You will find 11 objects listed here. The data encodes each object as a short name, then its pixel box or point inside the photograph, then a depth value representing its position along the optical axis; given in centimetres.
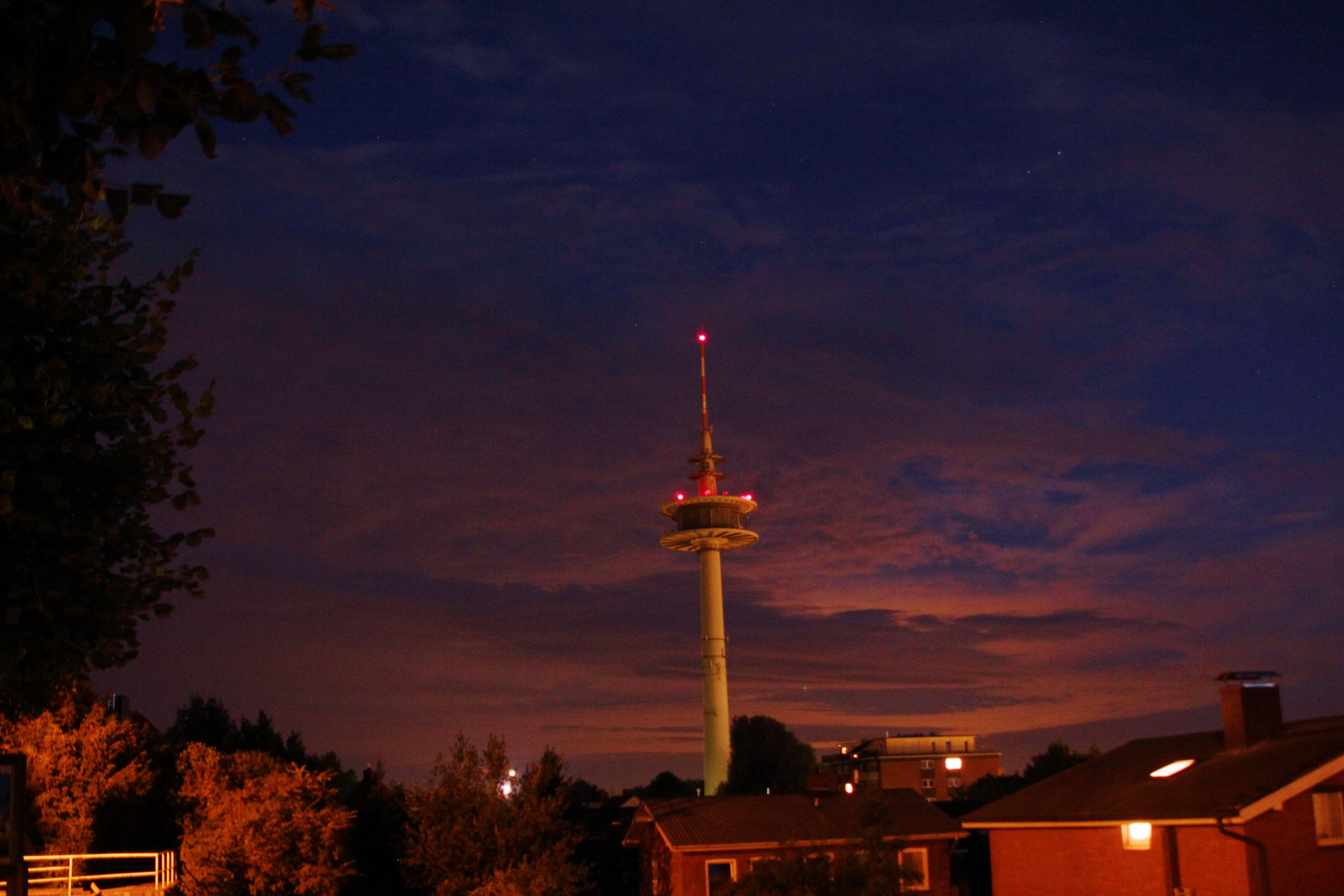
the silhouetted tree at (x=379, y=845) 3916
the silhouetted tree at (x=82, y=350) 511
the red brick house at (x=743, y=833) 3225
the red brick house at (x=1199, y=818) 2273
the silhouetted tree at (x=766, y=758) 10331
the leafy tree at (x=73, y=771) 3784
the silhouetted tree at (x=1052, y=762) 6743
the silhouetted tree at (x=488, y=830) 2855
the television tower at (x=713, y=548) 10969
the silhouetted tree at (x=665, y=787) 11912
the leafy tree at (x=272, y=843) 3086
